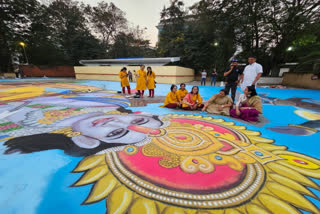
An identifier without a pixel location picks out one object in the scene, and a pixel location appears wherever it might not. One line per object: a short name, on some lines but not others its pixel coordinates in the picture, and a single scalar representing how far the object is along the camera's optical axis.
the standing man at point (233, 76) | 4.29
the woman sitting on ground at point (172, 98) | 4.59
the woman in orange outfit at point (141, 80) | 6.38
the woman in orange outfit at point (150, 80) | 6.35
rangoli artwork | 1.31
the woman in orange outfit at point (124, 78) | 6.82
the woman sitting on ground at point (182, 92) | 4.64
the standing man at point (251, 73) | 3.91
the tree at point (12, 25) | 17.56
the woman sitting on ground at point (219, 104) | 3.94
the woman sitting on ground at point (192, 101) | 4.34
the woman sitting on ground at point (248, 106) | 3.47
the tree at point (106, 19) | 20.22
